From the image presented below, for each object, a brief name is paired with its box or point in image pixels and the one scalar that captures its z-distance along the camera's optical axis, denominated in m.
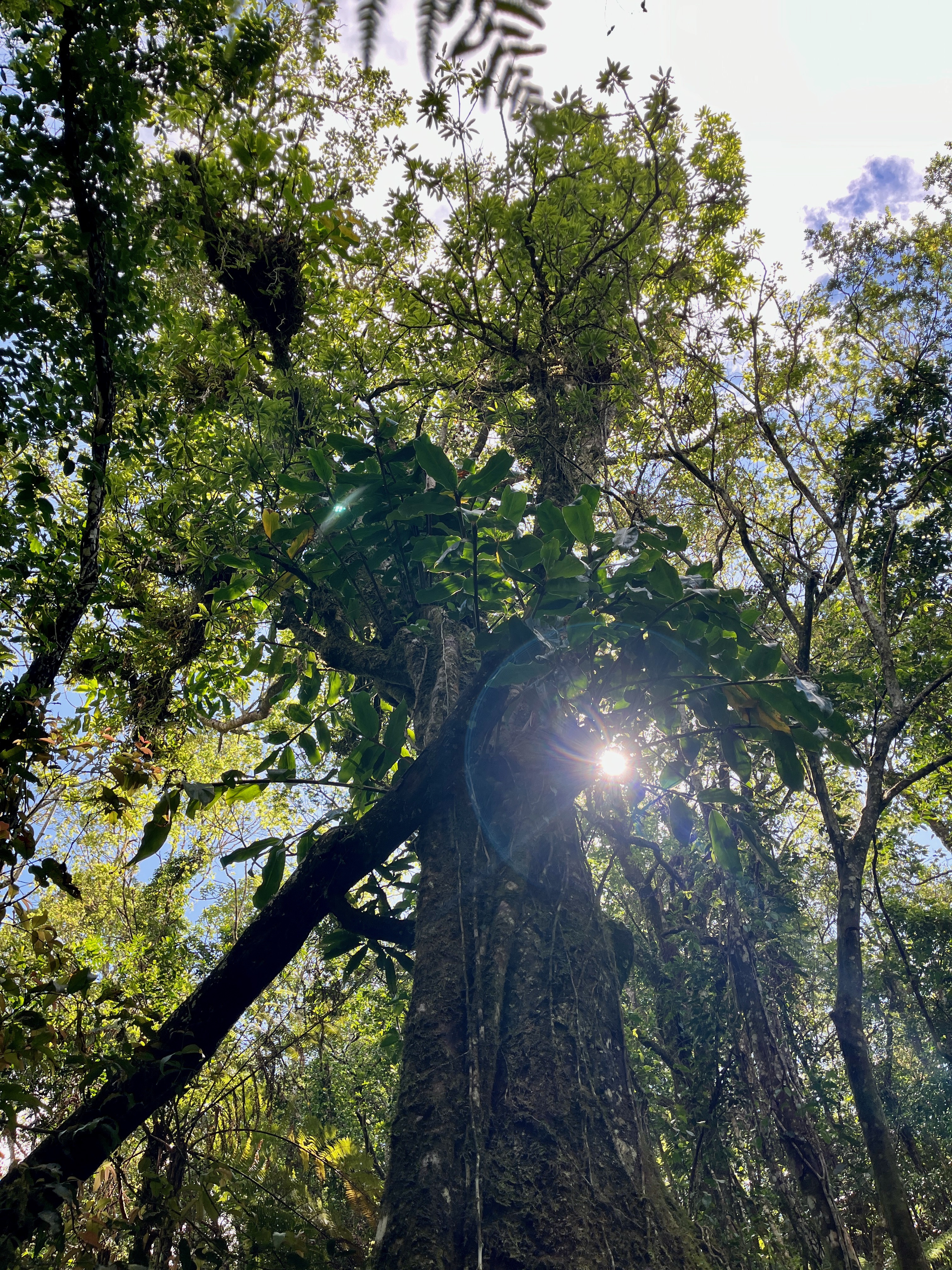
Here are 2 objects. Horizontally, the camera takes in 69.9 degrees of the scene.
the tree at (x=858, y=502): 4.94
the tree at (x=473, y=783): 1.53
